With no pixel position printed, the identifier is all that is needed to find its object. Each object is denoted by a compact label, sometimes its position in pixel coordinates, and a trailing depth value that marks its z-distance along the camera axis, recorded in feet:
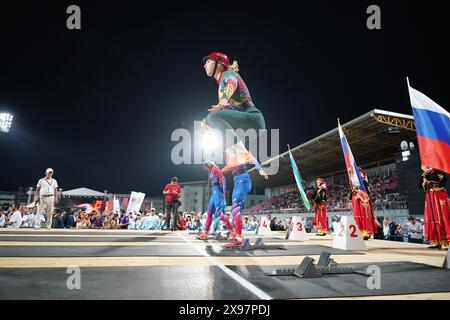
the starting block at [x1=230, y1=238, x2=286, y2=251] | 13.26
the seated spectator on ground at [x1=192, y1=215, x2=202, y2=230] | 48.51
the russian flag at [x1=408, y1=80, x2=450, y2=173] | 9.74
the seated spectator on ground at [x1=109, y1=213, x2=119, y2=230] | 42.16
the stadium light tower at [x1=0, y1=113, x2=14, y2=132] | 84.43
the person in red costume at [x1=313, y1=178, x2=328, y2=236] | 33.81
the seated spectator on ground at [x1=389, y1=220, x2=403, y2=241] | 42.63
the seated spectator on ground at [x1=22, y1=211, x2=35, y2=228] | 39.83
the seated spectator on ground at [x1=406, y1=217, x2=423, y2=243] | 37.99
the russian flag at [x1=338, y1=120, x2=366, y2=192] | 20.08
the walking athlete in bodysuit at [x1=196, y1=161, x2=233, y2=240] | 17.17
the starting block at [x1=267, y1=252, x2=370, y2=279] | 7.07
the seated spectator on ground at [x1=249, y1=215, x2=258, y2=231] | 57.98
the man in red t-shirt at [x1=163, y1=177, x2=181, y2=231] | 32.01
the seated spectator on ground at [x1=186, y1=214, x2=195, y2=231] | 48.96
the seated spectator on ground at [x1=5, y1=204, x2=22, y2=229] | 37.22
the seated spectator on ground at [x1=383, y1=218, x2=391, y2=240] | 45.26
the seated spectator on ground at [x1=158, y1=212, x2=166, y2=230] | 48.43
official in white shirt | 25.71
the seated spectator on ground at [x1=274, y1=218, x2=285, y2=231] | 62.28
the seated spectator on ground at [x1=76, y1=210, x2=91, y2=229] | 40.17
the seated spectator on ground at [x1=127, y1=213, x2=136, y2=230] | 47.60
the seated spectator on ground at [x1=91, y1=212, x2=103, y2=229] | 44.09
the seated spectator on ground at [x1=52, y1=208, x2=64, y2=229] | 35.35
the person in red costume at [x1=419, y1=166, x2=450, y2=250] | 16.42
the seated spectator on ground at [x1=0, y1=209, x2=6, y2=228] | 37.14
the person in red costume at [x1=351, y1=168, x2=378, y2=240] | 24.21
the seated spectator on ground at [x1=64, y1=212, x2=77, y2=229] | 37.63
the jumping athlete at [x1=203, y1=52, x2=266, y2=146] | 11.28
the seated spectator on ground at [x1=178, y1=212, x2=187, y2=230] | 38.75
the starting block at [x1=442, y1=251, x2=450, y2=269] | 8.79
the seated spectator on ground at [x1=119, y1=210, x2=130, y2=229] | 45.71
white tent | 84.74
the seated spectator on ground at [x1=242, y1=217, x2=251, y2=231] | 58.75
